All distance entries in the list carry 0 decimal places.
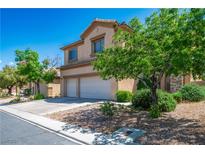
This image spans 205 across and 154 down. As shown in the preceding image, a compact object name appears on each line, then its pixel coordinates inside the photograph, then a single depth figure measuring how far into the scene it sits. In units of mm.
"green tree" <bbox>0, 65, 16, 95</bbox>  26935
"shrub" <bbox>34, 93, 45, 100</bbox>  18626
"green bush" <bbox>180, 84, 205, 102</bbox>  11073
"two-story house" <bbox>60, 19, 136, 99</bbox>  14152
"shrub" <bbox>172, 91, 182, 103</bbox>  11009
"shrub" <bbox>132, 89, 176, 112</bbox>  8604
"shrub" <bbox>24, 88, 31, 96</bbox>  26700
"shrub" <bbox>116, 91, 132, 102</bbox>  12794
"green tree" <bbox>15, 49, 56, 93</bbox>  18053
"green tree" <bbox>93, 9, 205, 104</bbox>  5606
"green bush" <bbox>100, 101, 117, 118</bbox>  8662
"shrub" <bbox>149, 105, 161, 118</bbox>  7733
